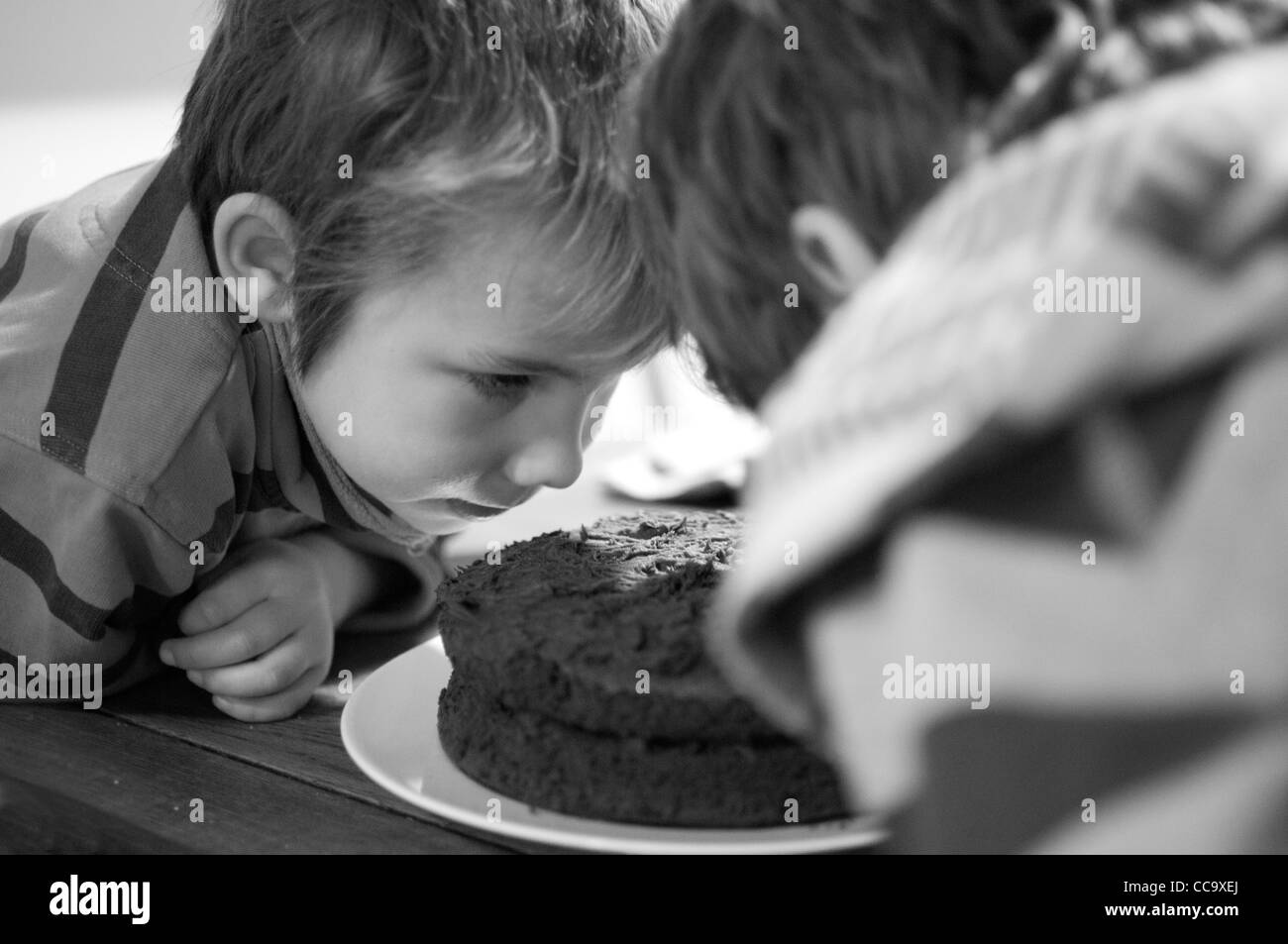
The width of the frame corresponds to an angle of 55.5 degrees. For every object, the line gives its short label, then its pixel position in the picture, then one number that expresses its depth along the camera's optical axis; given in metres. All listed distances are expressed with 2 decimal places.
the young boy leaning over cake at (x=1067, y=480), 0.31
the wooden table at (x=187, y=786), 0.61
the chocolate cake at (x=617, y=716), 0.58
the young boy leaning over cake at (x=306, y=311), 0.80
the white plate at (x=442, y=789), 0.55
